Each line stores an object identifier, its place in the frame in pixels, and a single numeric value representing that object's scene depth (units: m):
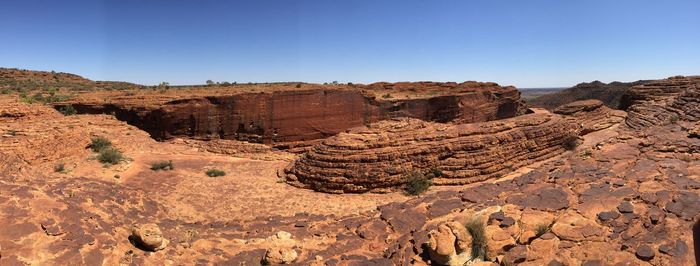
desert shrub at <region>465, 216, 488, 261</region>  5.71
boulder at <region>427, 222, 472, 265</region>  5.86
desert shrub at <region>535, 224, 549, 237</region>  5.73
